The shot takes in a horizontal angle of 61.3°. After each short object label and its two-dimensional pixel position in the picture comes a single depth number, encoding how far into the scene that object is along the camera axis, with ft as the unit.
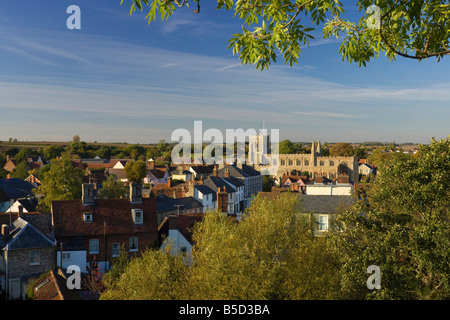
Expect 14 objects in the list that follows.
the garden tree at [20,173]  303.89
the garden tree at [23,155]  454.40
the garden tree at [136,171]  301.63
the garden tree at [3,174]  293.92
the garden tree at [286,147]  528.63
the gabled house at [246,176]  275.18
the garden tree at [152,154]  551.84
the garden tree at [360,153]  518.21
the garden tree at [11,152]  537.24
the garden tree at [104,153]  593.42
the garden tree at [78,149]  583.70
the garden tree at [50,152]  495.49
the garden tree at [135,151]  563.94
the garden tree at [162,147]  636.32
